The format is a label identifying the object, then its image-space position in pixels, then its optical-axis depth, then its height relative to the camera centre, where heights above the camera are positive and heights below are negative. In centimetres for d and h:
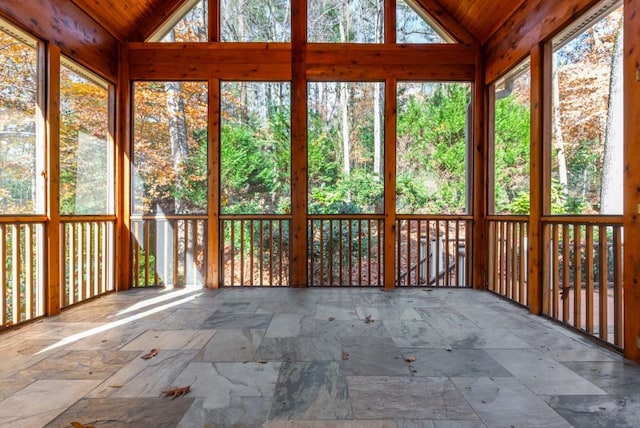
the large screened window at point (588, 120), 263 +80
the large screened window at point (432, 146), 435 +86
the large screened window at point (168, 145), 430 +89
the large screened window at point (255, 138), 436 +98
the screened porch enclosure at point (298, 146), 415 +86
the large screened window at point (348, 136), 434 +100
